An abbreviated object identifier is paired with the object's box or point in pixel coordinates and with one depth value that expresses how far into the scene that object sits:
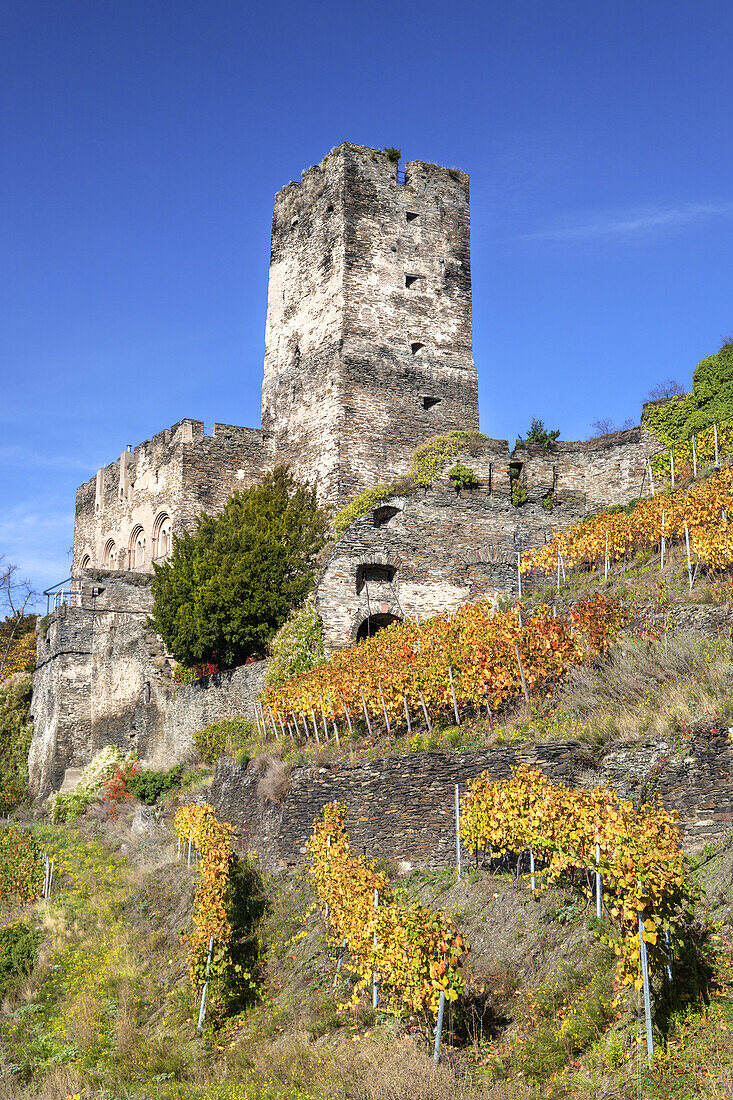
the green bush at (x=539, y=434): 44.16
